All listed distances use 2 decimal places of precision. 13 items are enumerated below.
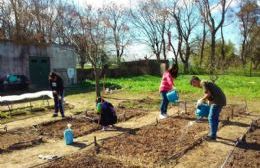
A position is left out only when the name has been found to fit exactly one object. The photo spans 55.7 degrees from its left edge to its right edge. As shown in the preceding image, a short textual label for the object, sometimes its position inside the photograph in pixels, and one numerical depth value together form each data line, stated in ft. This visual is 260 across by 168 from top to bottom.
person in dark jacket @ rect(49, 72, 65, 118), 25.89
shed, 50.21
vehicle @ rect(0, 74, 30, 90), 46.69
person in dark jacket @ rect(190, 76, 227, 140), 17.57
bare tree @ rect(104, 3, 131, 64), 84.02
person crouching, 21.26
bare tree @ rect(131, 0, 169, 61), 93.26
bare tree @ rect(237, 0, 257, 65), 91.57
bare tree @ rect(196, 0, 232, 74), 85.05
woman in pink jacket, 23.91
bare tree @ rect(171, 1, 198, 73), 92.73
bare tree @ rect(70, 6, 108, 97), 39.33
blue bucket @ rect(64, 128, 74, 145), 18.13
